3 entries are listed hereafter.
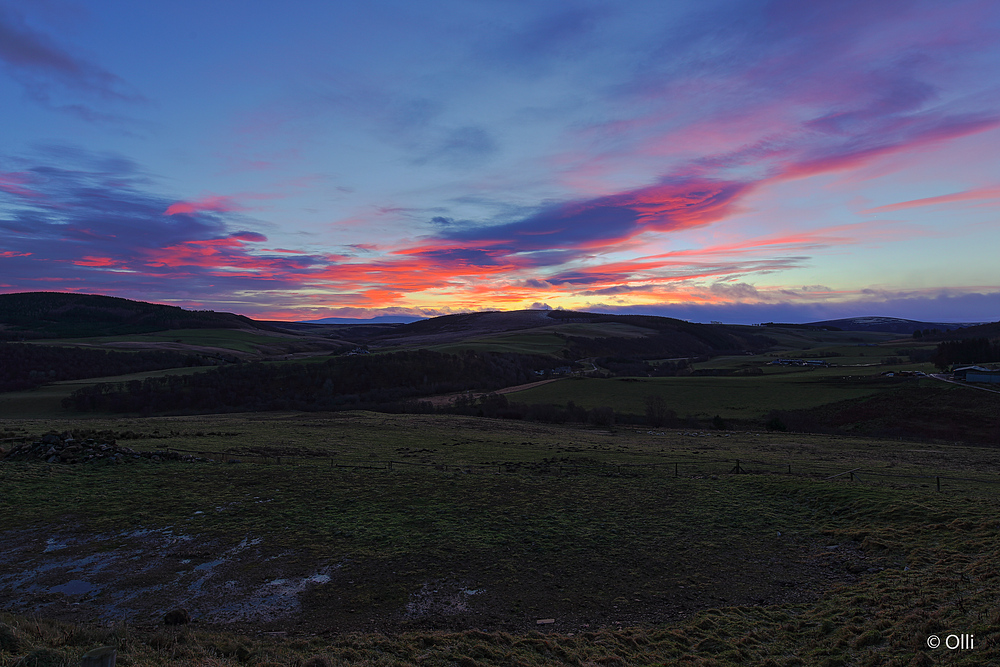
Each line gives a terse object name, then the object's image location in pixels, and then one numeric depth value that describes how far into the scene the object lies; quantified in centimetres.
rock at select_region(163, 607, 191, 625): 1178
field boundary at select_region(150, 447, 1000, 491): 2933
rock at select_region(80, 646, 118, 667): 634
